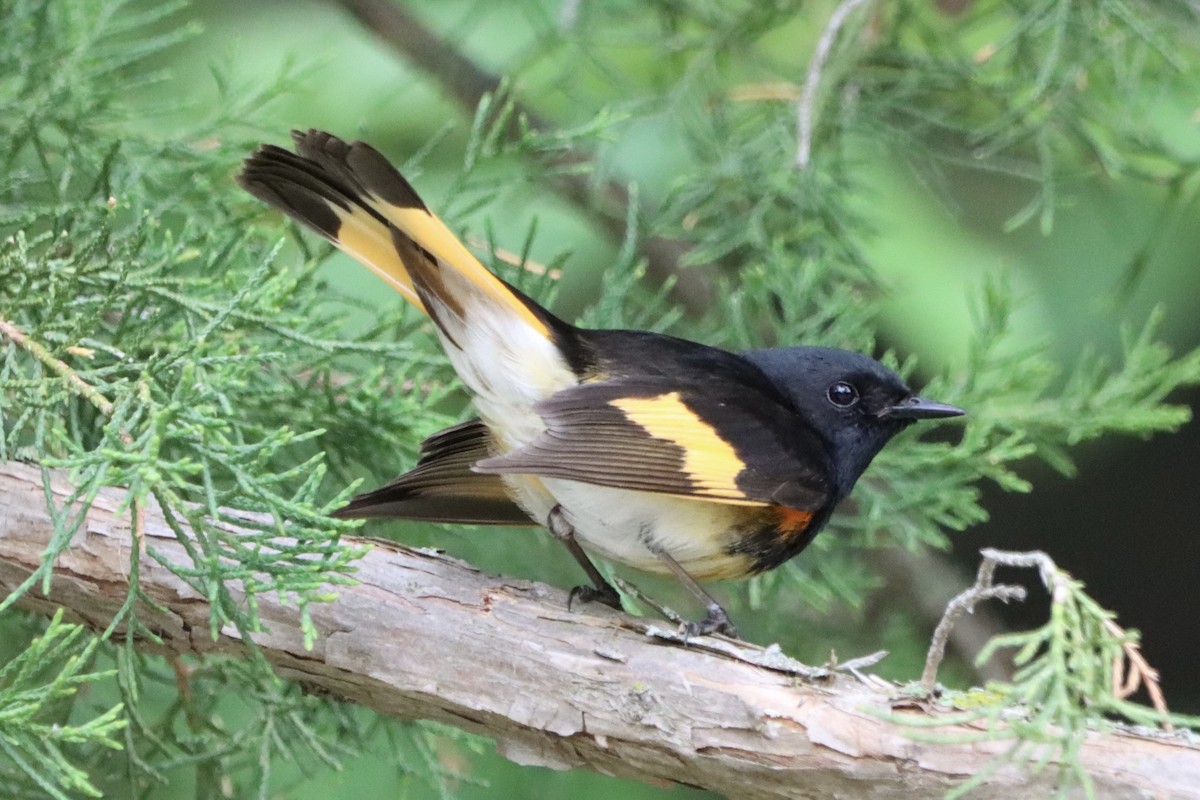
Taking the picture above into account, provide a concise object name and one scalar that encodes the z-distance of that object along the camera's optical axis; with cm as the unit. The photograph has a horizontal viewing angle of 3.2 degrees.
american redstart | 346
